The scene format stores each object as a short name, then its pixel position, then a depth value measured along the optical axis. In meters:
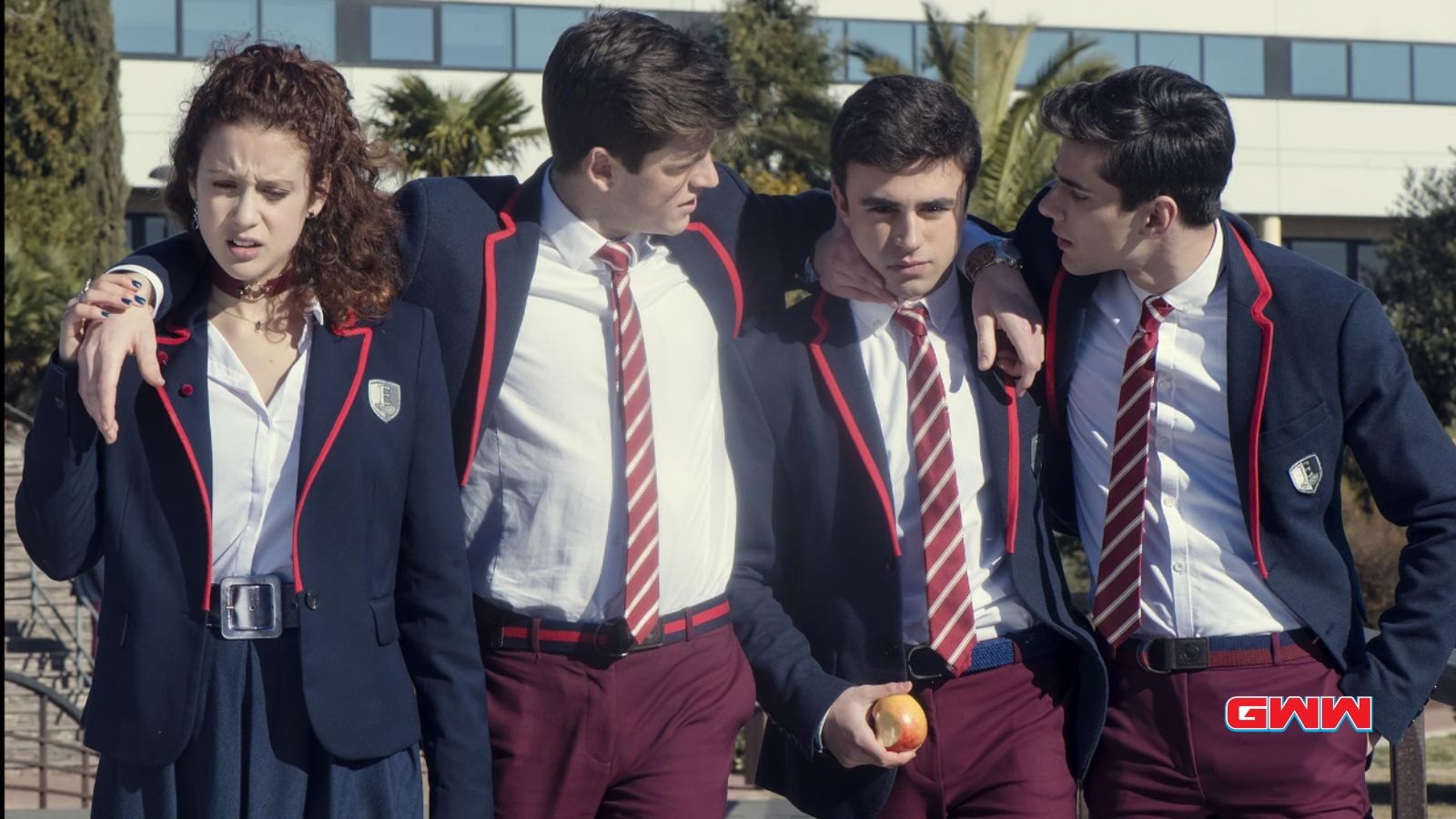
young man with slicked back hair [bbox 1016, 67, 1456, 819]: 3.33
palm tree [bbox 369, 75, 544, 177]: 22.17
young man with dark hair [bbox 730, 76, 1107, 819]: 3.36
